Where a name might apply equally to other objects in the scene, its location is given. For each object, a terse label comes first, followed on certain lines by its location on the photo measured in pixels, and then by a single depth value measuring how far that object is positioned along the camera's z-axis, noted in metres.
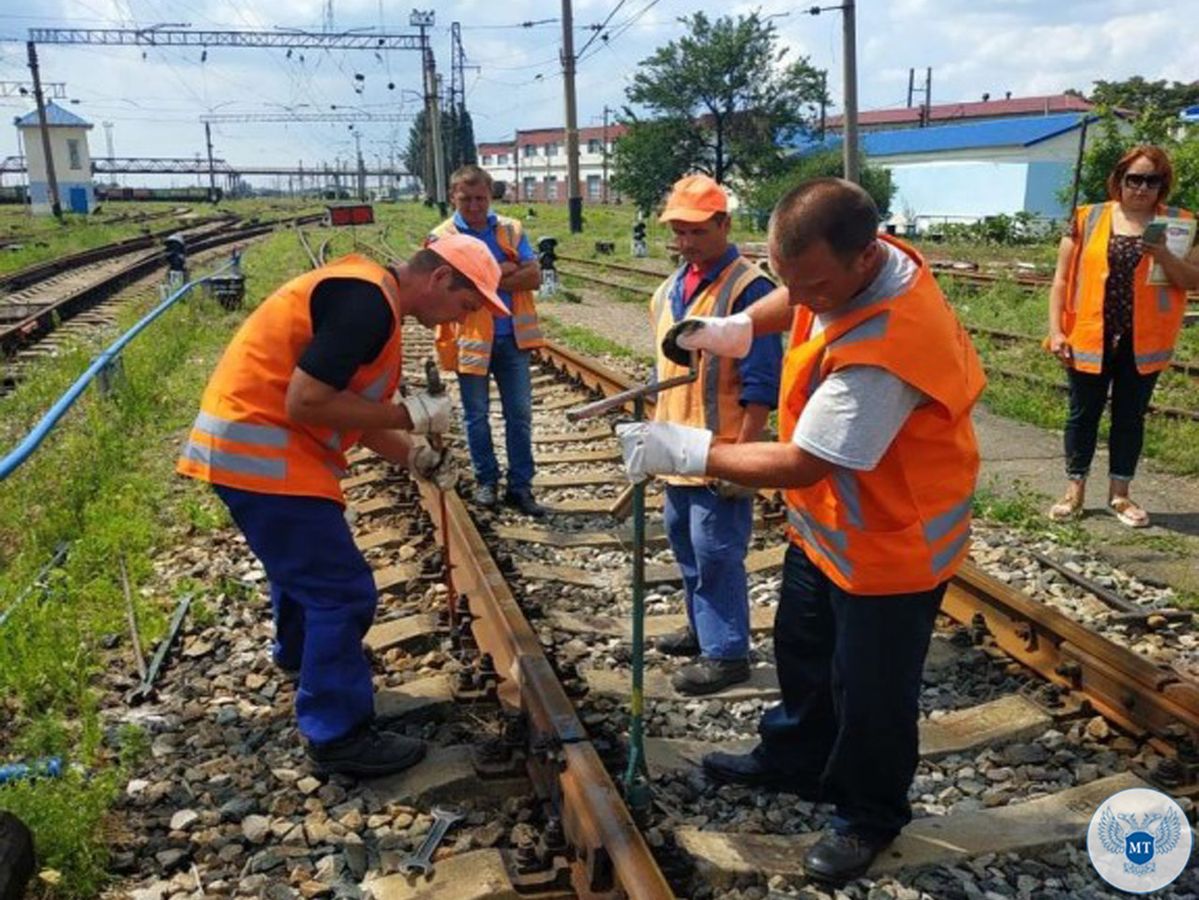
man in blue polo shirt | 6.14
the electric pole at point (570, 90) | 32.19
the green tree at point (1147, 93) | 63.61
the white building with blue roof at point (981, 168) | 48.19
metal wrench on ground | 2.96
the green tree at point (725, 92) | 59.56
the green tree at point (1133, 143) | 24.52
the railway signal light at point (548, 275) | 16.81
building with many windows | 113.31
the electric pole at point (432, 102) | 48.00
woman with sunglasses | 5.68
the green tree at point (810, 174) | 45.28
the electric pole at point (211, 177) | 81.00
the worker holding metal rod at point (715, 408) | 3.89
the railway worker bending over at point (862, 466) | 2.60
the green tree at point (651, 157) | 57.97
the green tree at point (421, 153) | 70.19
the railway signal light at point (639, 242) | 26.78
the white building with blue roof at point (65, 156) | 62.84
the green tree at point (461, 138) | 70.75
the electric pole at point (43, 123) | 49.41
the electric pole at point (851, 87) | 19.72
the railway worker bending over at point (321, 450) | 3.33
